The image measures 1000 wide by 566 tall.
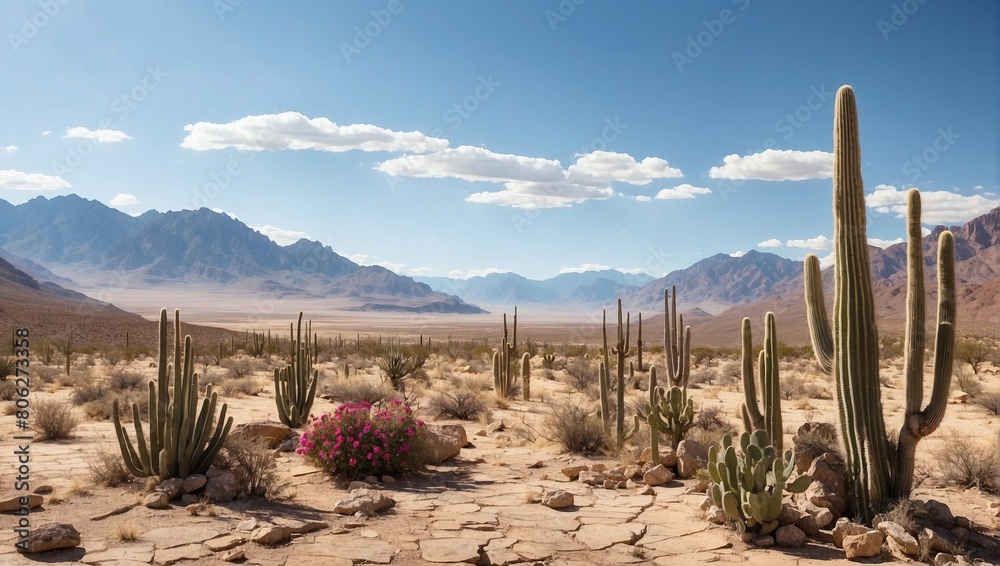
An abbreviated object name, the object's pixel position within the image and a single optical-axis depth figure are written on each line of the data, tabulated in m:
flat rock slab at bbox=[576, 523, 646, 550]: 7.24
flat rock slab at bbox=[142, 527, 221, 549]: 6.81
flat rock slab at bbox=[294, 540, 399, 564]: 6.61
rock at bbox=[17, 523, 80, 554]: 6.30
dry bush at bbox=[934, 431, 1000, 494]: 8.81
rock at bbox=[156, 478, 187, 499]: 8.29
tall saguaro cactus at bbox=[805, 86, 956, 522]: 7.03
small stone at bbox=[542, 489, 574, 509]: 8.52
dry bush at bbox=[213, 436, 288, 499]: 8.70
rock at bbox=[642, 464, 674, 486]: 9.62
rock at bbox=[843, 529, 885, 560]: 6.46
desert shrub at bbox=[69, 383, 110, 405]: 17.20
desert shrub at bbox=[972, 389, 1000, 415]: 16.41
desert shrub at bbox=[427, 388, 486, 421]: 16.41
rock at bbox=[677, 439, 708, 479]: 9.87
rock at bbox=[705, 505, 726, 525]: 7.61
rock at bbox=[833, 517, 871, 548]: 6.74
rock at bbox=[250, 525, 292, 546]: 6.84
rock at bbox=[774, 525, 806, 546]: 6.93
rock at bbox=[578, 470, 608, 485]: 9.83
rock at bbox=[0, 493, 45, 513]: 7.59
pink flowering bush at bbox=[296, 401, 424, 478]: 9.88
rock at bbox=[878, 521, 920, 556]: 6.38
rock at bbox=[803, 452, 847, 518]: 7.33
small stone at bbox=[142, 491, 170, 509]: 7.96
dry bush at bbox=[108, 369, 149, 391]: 20.17
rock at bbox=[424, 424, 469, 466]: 11.05
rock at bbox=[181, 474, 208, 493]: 8.48
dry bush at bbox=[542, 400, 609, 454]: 12.14
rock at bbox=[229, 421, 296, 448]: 12.01
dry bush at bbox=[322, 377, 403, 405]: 17.52
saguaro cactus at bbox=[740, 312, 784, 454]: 8.71
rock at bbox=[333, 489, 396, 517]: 8.05
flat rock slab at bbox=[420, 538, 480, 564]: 6.68
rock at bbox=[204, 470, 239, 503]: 8.39
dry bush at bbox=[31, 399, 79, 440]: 12.45
